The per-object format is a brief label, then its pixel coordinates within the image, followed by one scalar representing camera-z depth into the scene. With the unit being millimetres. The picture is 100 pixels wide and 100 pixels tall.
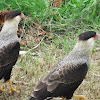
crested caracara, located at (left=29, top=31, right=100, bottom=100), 6473
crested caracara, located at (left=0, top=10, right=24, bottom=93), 7508
